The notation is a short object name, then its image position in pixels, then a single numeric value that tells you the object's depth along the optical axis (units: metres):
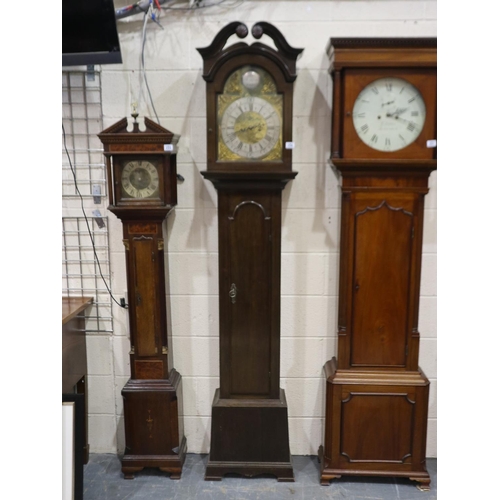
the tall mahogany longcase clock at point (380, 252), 2.21
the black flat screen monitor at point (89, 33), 2.11
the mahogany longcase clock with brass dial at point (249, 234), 2.19
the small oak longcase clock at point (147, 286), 2.31
